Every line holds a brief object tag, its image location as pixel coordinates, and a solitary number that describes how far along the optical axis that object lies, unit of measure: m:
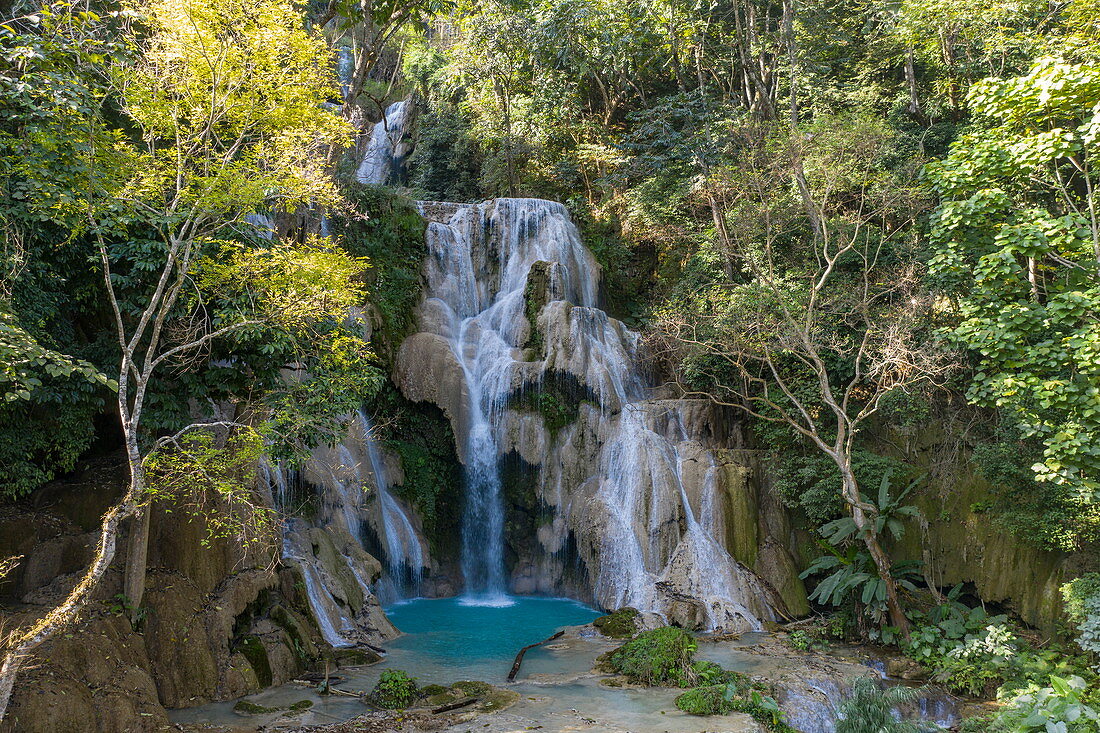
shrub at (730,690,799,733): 8.57
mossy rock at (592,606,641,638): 12.03
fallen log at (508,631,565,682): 9.82
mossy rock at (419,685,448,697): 8.94
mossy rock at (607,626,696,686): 9.60
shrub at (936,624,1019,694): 10.12
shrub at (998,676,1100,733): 7.74
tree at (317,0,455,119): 13.38
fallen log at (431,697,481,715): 8.43
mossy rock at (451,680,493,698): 9.02
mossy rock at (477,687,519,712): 8.54
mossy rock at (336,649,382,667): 10.14
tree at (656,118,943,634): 12.74
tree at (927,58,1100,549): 9.83
